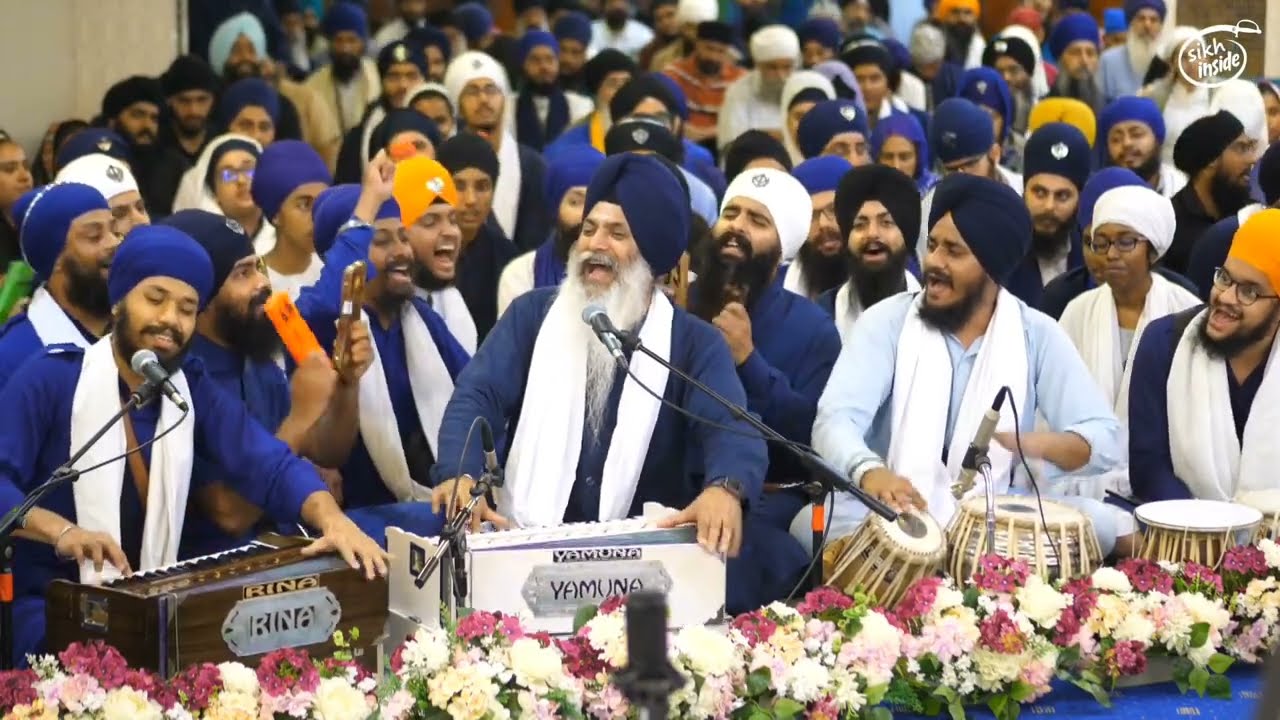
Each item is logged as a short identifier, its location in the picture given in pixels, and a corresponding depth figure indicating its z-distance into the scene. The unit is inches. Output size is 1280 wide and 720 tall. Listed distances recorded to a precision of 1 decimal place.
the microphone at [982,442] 202.1
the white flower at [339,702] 174.9
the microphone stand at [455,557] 193.3
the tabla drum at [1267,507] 229.5
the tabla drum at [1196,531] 219.8
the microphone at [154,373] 193.8
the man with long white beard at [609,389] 233.8
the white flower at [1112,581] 206.2
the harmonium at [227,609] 190.9
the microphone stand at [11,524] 189.5
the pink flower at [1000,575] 202.7
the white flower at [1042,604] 198.8
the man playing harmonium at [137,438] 218.5
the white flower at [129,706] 171.5
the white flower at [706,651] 181.3
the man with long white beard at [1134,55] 549.0
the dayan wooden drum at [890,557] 212.2
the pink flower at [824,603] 196.7
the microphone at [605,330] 207.5
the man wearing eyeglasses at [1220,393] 255.4
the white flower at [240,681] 176.6
